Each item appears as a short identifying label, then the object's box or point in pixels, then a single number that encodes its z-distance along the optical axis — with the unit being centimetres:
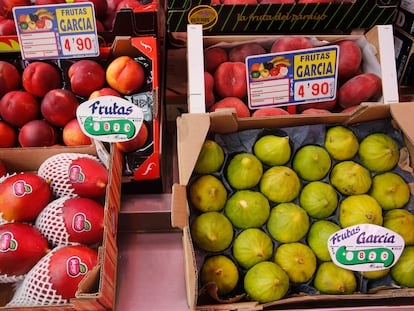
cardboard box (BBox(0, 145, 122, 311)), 93
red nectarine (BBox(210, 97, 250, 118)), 128
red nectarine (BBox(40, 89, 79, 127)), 129
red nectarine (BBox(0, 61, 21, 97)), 133
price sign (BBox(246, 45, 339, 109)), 123
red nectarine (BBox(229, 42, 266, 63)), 138
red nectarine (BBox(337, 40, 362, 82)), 136
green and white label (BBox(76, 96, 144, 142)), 121
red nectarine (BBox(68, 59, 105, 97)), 132
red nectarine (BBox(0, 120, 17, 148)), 129
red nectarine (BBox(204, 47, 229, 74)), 138
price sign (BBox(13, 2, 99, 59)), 126
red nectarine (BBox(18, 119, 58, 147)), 128
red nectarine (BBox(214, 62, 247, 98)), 133
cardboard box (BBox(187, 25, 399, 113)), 120
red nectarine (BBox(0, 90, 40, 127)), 129
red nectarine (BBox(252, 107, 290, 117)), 125
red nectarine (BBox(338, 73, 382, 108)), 132
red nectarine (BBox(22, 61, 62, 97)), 132
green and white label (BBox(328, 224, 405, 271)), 102
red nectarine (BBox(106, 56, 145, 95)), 133
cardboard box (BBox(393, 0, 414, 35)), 160
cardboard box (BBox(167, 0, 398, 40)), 140
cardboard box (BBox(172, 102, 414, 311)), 98
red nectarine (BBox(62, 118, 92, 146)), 127
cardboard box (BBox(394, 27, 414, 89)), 165
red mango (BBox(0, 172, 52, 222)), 109
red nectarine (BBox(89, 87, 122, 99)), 130
